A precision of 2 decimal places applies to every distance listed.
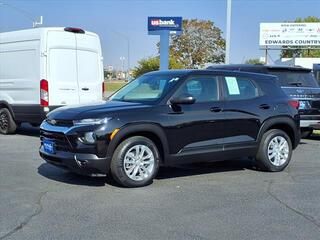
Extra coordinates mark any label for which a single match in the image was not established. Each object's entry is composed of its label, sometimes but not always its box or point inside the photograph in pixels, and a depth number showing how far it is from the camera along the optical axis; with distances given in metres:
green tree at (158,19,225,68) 60.00
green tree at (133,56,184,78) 48.75
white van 11.96
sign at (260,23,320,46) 49.44
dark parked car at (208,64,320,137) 11.54
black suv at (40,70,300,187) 6.82
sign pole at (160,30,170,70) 26.94
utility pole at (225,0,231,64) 21.02
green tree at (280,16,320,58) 67.75
